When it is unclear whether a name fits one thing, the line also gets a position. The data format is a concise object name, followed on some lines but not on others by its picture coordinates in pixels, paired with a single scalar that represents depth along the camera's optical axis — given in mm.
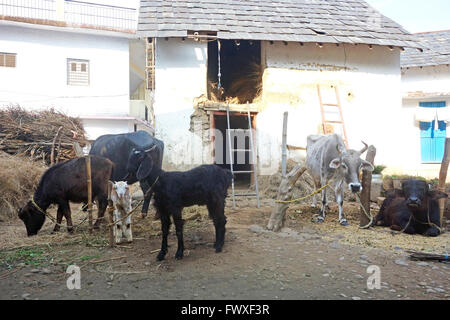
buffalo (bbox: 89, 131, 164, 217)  7157
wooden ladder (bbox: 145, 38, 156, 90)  11789
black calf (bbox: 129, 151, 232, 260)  4402
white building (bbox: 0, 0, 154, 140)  15761
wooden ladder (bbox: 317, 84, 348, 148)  10352
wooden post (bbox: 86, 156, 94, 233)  5438
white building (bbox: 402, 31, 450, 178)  15141
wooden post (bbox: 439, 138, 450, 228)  6293
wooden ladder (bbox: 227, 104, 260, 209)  9281
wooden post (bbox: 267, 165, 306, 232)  5738
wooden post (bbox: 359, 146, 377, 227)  6230
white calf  4879
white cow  6285
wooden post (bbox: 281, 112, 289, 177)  6470
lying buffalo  6010
